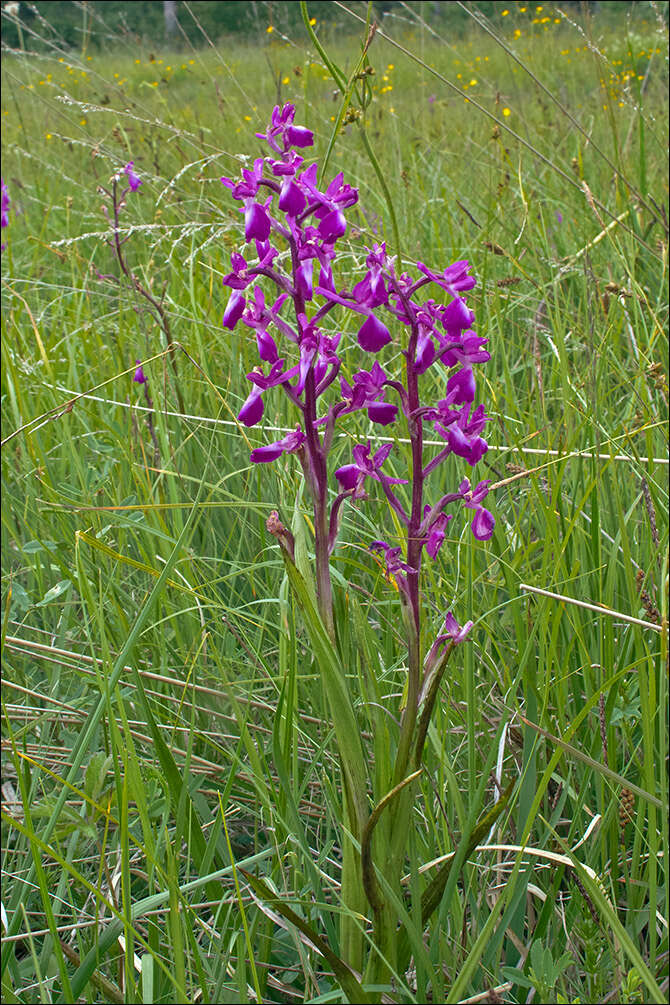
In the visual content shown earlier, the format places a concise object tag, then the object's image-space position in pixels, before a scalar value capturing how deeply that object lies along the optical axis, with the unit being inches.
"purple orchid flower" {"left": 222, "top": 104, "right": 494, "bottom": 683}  32.0
